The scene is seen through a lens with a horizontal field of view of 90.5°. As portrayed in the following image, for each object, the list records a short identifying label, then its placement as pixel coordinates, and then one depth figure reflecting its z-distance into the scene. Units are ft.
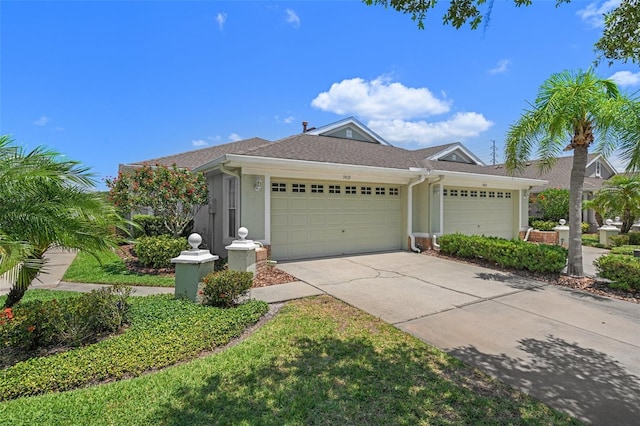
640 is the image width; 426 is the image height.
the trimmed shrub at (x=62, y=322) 12.56
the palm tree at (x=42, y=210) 11.70
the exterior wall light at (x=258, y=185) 29.04
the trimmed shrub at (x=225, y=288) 17.29
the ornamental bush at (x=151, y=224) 38.40
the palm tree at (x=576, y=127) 22.40
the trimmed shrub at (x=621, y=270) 22.39
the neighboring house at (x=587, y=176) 69.92
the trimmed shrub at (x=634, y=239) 49.39
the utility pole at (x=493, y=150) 130.93
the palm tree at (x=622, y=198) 49.65
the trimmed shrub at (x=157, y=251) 28.30
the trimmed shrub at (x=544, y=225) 58.95
